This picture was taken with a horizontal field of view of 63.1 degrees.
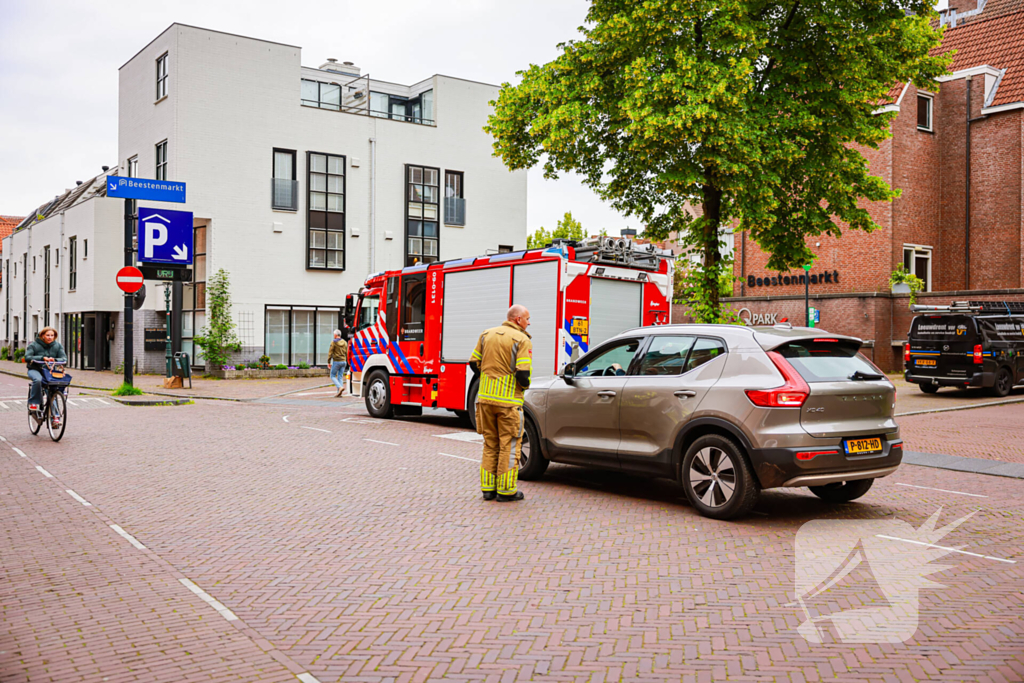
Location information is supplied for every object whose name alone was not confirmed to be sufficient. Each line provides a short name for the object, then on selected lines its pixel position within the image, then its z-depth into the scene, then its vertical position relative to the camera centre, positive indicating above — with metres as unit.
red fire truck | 12.27 +0.42
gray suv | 6.83 -0.67
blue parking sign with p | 23.53 +2.71
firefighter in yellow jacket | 7.95 -0.66
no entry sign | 20.59 +1.31
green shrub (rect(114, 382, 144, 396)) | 21.05 -1.50
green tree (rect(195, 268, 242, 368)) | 28.94 +0.17
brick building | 31.20 +5.29
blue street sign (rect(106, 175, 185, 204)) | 20.19 +3.57
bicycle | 12.18 -1.00
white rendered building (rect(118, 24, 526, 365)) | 30.27 +6.41
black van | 20.44 -0.21
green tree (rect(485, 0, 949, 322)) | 15.29 +4.52
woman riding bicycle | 12.30 -0.35
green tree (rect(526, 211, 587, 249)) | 50.19 +6.41
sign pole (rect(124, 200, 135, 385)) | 20.78 -0.13
